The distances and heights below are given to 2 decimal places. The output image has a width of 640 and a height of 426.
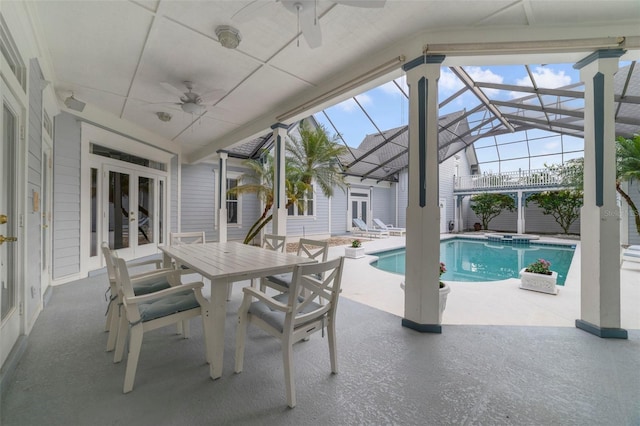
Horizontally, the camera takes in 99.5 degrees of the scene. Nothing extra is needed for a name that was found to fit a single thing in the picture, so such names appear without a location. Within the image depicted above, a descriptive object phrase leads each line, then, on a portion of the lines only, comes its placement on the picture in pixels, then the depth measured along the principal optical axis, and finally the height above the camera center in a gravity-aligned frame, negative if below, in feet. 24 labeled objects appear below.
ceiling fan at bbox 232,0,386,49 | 6.02 +4.84
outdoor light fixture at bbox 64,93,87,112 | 12.27 +5.03
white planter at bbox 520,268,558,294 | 12.78 -3.35
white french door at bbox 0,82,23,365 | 6.79 -0.31
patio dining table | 6.28 -1.45
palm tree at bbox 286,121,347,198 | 21.56 +4.63
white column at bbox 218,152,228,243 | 24.06 +0.39
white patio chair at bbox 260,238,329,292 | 9.27 -2.36
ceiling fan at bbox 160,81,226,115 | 11.88 +5.22
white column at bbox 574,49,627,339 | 8.17 +0.19
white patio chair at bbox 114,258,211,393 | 5.75 -2.28
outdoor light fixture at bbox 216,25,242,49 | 8.65 +5.73
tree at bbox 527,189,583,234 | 39.06 +1.22
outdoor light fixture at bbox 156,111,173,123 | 16.32 +5.94
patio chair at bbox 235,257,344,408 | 5.41 -2.35
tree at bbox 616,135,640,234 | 21.80 +4.31
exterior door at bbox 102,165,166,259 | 17.84 +0.15
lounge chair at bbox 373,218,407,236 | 40.47 -2.44
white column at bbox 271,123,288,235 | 15.74 +1.71
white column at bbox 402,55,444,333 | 8.60 +0.32
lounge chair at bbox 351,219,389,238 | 39.69 -2.74
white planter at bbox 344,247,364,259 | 22.09 -3.22
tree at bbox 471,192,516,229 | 46.34 +1.42
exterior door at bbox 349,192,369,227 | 42.88 +1.15
